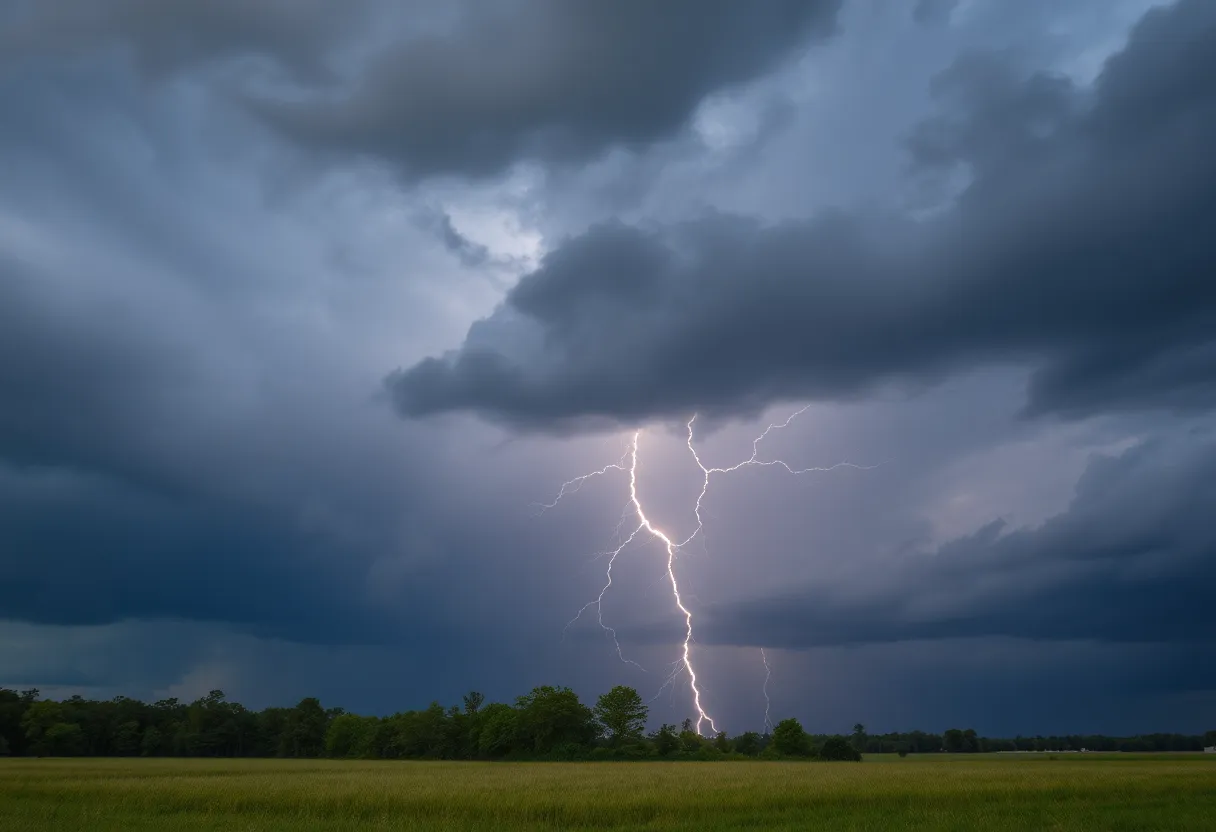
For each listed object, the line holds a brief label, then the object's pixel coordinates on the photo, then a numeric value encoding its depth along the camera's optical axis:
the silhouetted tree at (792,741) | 92.75
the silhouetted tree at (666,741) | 84.94
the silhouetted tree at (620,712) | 86.19
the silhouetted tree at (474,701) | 121.02
